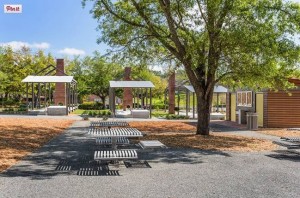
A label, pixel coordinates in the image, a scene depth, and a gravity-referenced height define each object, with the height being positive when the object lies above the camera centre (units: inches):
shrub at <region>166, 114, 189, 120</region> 797.6 -55.6
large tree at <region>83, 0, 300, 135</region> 370.0 +102.9
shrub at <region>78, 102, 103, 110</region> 1171.3 -30.5
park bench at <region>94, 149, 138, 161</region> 224.3 -50.6
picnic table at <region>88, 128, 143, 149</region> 254.4 -35.0
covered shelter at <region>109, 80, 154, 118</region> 843.2 +52.9
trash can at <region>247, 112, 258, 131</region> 566.8 -50.7
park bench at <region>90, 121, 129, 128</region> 353.4 -34.7
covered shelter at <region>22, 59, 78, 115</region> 837.7 +45.3
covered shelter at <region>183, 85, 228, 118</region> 847.9 +35.3
